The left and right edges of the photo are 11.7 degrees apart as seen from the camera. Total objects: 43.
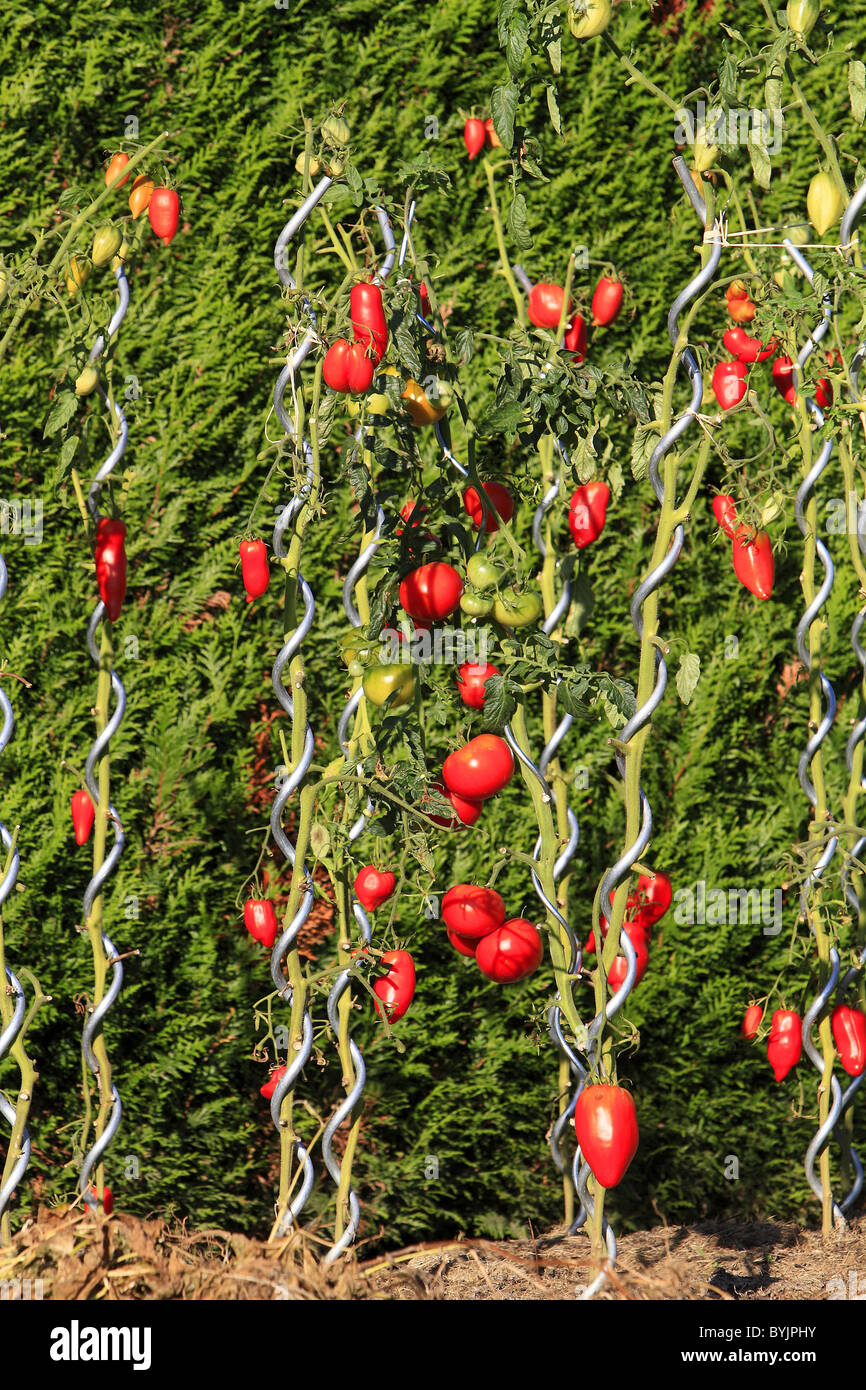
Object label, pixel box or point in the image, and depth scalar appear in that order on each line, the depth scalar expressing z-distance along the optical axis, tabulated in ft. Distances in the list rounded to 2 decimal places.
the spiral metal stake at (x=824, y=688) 17.69
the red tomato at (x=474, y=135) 18.09
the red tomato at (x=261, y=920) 17.09
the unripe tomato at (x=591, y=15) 15.96
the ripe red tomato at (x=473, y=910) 16.42
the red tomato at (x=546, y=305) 17.78
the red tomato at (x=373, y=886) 16.72
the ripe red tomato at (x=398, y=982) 16.65
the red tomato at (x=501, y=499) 16.53
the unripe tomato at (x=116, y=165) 17.11
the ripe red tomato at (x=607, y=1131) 15.70
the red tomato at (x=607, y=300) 17.76
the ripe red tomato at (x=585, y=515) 16.90
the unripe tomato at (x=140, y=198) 17.25
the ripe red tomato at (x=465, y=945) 16.61
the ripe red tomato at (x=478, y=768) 16.02
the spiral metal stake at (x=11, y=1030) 16.73
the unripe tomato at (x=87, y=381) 16.91
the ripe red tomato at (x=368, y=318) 16.21
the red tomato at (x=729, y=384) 16.90
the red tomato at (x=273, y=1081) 17.12
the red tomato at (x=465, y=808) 16.34
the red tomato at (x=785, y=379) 17.69
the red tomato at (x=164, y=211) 17.07
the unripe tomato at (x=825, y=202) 16.98
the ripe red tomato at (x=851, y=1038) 17.46
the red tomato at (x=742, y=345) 17.35
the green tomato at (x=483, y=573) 15.90
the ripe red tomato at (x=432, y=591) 16.01
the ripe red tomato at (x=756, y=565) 16.86
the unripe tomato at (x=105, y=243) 16.90
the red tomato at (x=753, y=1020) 17.70
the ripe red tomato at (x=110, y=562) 17.14
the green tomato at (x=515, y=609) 15.92
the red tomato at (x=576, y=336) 17.80
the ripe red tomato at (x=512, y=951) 16.31
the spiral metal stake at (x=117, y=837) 16.99
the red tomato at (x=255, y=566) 17.00
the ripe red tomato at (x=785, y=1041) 17.61
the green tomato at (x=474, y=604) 15.90
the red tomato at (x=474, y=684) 16.40
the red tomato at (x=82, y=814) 17.30
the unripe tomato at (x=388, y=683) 16.15
